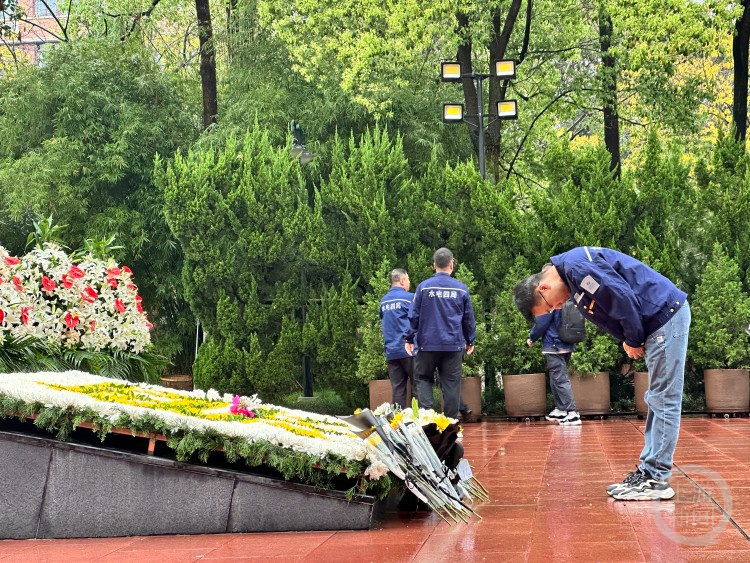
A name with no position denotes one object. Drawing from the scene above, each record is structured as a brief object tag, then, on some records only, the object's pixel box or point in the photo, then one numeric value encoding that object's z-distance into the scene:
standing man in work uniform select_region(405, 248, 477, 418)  11.66
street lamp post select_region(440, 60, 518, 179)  19.20
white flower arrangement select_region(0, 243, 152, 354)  9.80
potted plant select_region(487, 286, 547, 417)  15.02
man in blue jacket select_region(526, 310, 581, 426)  13.93
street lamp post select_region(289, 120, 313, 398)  17.00
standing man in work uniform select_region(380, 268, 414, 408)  13.14
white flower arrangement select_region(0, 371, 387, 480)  6.38
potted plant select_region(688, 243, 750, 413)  14.36
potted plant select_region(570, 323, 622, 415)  14.85
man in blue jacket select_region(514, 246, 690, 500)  6.65
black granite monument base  6.42
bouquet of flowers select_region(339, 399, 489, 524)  6.37
